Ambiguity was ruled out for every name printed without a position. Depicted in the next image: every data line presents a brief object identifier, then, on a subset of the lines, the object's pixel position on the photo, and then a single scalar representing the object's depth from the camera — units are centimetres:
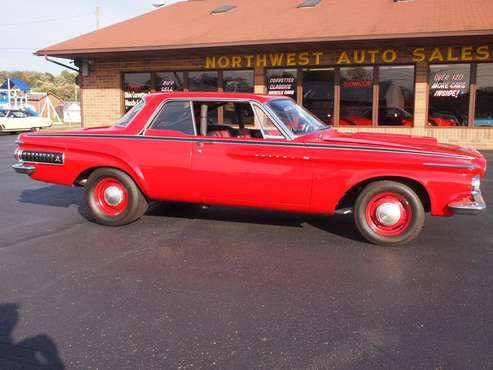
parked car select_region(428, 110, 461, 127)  1412
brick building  1344
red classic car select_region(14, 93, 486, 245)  504
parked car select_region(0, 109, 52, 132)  2619
